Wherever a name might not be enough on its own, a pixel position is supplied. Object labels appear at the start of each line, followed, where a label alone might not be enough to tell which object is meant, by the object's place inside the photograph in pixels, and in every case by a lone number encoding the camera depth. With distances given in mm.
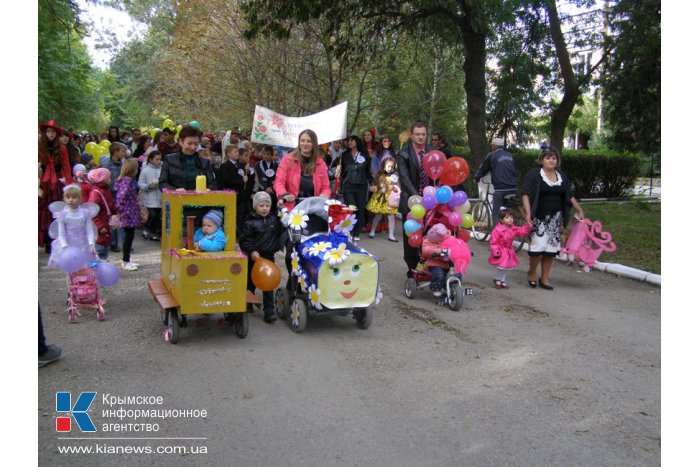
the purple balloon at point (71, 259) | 6465
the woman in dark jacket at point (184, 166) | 7344
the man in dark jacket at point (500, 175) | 12570
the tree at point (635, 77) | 14930
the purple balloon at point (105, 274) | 6973
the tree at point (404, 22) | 14586
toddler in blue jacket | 6312
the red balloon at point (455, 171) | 8352
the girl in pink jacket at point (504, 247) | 9078
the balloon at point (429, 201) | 8008
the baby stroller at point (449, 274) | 7832
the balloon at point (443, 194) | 7949
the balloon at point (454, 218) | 8039
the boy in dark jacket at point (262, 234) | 6941
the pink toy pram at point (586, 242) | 9359
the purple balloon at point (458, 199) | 8062
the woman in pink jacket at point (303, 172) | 7438
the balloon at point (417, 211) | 8102
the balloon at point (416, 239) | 8242
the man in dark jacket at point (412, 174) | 8695
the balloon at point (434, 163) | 8250
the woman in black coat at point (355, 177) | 13102
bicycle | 13483
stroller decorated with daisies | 6527
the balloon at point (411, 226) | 8211
